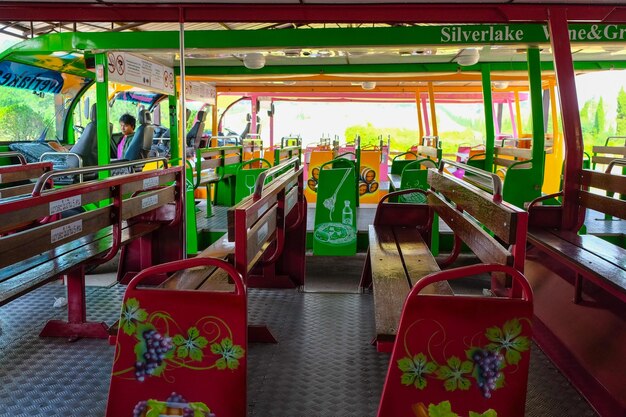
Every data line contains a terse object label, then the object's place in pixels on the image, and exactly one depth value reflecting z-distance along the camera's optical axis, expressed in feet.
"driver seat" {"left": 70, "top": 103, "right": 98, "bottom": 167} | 23.98
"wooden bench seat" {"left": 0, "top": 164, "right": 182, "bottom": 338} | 9.33
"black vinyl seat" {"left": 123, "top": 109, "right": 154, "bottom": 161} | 25.85
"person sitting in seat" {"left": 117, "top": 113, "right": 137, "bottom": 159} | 26.84
